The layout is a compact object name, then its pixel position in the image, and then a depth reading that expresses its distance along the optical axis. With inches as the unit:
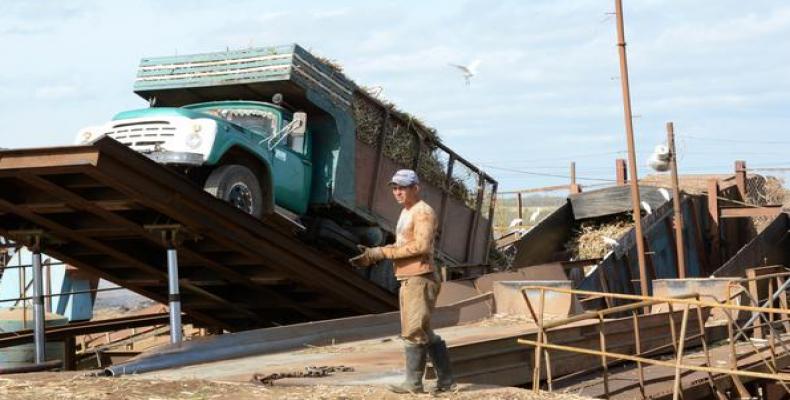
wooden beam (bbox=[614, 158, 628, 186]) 905.3
